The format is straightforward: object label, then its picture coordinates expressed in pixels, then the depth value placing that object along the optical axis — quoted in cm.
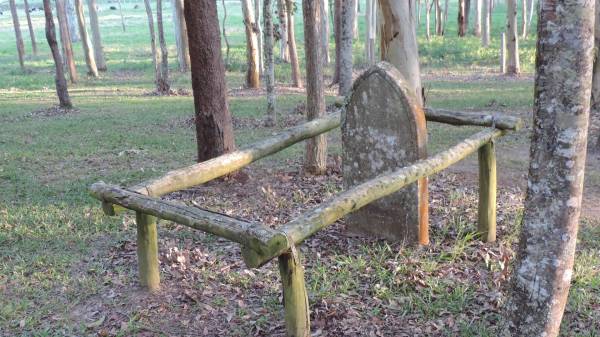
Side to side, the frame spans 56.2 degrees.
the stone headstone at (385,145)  495
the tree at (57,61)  1338
